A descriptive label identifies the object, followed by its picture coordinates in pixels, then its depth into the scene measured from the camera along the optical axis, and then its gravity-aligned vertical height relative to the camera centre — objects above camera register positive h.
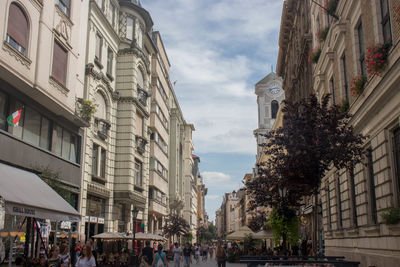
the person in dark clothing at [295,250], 25.98 -0.99
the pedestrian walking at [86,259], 12.73 -0.72
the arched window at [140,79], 36.32 +12.17
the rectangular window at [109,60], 31.95 +11.96
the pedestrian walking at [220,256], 24.73 -1.27
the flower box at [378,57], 12.89 +4.89
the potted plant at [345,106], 18.38 +5.02
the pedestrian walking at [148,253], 18.04 -0.78
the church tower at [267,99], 87.81 +25.39
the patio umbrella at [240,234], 40.84 -0.14
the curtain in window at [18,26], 17.50 +8.06
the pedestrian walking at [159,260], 15.74 -0.92
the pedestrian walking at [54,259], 13.87 -0.78
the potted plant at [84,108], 24.66 +6.63
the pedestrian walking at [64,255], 14.27 -0.68
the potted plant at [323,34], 22.54 +9.76
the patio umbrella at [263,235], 35.97 -0.20
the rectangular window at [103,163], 30.48 +4.61
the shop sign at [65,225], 23.21 +0.41
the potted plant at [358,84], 15.60 +5.02
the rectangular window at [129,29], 34.72 +15.27
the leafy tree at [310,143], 12.84 +2.52
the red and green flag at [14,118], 17.90 +4.48
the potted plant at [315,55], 24.73 +9.59
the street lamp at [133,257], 25.89 -1.34
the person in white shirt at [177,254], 24.58 -1.15
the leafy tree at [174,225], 53.66 +0.90
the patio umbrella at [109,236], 26.02 -0.17
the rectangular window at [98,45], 29.52 +12.05
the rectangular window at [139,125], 35.86 +8.46
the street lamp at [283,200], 19.77 +1.41
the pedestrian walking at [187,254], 27.48 -1.28
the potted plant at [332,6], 20.05 +9.79
